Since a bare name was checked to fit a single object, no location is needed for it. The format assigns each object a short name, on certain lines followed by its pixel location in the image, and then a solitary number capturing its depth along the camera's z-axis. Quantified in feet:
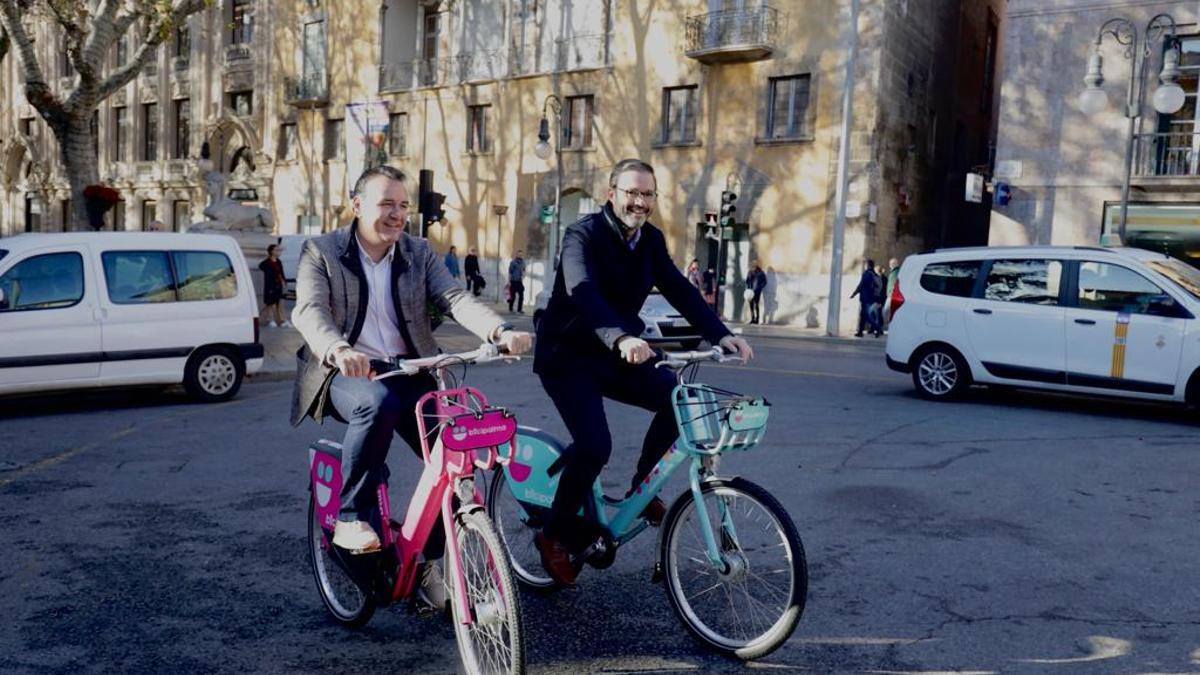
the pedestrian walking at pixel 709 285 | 89.97
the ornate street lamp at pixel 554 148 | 92.12
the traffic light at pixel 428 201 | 57.16
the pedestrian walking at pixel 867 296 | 75.56
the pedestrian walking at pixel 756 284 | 87.30
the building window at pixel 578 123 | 102.27
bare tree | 52.24
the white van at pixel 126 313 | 31.07
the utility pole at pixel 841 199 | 81.00
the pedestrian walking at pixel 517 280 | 94.12
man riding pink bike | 12.29
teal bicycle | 12.03
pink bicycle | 10.71
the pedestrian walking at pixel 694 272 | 86.53
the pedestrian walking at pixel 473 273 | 101.45
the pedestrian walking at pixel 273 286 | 63.93
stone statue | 76.28
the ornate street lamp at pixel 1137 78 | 53.42
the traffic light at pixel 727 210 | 81.15
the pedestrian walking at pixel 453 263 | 97.88
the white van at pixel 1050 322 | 32.58
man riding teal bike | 13.74
